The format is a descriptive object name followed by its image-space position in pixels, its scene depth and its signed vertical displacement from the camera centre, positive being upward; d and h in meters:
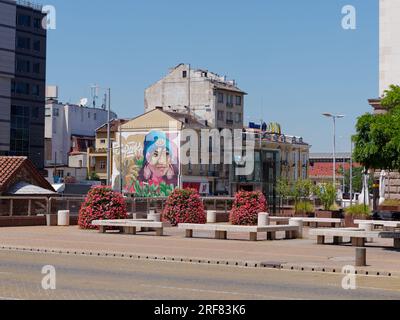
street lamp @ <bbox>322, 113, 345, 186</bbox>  77.63 +8.15
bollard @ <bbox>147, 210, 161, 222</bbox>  37.80 -0.68
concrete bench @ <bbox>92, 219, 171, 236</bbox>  33.28 -0.92
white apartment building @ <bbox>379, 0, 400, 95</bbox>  47.38 +9.08
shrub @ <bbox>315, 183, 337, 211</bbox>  49.88 +0.52
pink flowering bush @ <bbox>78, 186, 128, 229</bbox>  37.09 -0.26
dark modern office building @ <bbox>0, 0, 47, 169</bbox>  111.12 +16.41
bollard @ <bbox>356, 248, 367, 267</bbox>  21.38 -1.34
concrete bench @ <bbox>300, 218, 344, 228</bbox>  38.67 -0.85
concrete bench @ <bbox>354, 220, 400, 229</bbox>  33.03 -0.73
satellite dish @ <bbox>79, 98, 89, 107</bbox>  146.38 +16.95
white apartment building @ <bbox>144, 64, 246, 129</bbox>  129.38 +16.36
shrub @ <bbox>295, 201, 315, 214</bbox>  49.69 -0.26
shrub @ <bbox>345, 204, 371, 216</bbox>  41.94 -0.30
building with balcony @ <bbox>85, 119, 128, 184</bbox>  127.69 +7.13
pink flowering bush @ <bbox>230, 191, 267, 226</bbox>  40.72 -0.25
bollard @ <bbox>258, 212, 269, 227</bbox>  36.53 -0.68
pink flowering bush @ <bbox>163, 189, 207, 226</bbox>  39.91 -0.28
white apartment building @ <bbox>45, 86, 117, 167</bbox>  139.12 +11.84
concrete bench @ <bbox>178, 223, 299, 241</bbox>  30.78 -0.98
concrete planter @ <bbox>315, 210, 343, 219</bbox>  45.62 -0.55
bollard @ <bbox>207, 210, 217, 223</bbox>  46.78 -0.75
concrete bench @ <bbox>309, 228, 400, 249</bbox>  27.92 -1.01
